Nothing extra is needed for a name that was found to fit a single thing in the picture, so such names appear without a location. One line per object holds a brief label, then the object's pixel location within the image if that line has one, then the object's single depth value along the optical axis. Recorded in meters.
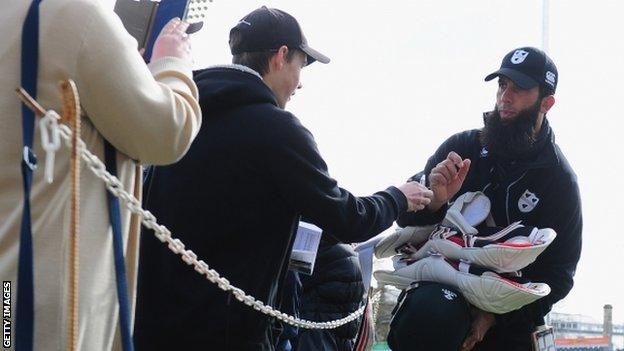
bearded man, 4.48
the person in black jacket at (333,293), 5.31
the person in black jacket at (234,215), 3.26
